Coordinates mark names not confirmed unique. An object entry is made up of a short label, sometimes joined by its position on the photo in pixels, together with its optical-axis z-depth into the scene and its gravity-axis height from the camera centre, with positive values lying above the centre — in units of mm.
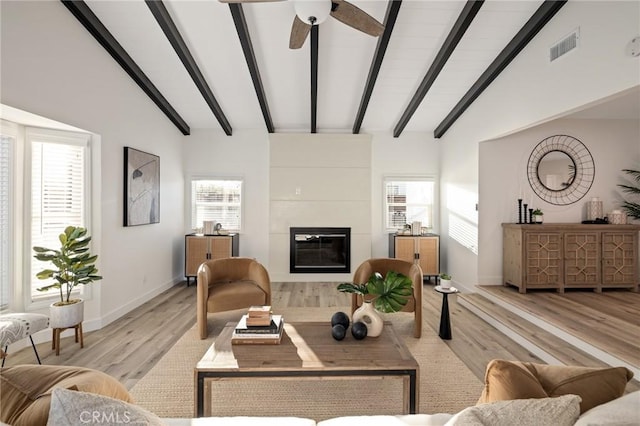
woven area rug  2189 -1304
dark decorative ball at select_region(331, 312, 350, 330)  2410 -789
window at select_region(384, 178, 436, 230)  6234 +211
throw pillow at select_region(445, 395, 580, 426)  926 -577
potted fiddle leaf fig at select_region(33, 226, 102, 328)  2988 -565
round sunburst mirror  4742 +654
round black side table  3381 -1100
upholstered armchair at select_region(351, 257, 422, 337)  3430 -678
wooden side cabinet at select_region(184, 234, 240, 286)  5570 -612
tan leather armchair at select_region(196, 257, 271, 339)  3346 -817
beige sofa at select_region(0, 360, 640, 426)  922 -574
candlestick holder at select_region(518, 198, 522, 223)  4703 +49
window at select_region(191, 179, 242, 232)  6191 +197
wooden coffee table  1908 -902
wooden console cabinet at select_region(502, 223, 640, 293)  4336 -556
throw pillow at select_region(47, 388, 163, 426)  906 -566
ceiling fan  2438 +1584
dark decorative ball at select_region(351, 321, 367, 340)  2291 -824
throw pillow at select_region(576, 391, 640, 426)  858 -546
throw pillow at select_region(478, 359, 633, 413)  1052 -561
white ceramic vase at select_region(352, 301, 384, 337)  2352 -772
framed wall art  4145 +354
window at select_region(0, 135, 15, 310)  3105 -53
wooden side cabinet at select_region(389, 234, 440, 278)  5660 -641
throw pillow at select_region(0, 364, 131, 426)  984 -585
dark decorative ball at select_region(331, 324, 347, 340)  2291 -835
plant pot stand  2953 -1155
